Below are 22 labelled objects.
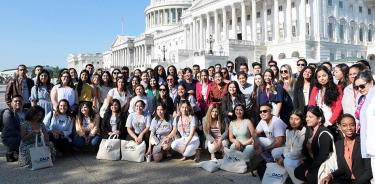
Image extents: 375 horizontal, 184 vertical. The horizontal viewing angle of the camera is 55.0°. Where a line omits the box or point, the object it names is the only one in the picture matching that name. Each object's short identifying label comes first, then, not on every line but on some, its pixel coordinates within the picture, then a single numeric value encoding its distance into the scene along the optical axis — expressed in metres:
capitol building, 47.56
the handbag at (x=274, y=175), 6.40
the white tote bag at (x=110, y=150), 8.66
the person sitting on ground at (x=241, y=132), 7.86
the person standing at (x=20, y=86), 10.34
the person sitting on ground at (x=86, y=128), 9.20
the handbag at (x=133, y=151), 8.55
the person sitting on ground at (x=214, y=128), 8.35
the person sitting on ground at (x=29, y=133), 8.14
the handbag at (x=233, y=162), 7.39
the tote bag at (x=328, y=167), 5.65
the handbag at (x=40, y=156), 7.84
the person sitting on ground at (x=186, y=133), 8.55
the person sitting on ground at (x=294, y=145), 6.38
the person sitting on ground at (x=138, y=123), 8.98
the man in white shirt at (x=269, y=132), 7.55
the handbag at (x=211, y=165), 7.55
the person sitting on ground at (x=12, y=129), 8.64
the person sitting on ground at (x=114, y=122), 9.23
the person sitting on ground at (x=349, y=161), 5.28
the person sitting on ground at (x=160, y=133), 8.57
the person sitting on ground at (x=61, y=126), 9.02
